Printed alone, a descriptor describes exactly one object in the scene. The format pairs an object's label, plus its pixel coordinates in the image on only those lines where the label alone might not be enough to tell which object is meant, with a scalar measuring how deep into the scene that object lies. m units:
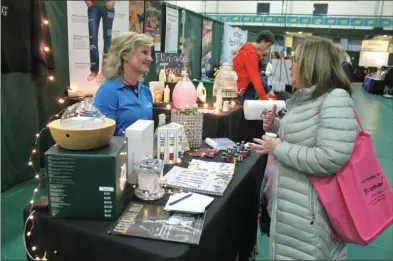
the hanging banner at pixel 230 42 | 8.29
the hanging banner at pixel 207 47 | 6.91
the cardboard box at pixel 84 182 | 1.04
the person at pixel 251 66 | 3.75
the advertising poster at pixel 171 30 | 5.08
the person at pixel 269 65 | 8.12
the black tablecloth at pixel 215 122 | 2.99
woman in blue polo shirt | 1.96
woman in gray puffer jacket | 1.24
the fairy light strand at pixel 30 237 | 1.14
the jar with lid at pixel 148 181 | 1.27
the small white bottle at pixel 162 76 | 3.93
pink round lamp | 2.87
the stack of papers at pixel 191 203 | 1.16
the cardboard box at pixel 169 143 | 1.63
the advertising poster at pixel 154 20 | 4.48
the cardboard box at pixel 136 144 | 1.36
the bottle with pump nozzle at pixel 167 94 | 3.36
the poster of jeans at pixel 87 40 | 3.42
